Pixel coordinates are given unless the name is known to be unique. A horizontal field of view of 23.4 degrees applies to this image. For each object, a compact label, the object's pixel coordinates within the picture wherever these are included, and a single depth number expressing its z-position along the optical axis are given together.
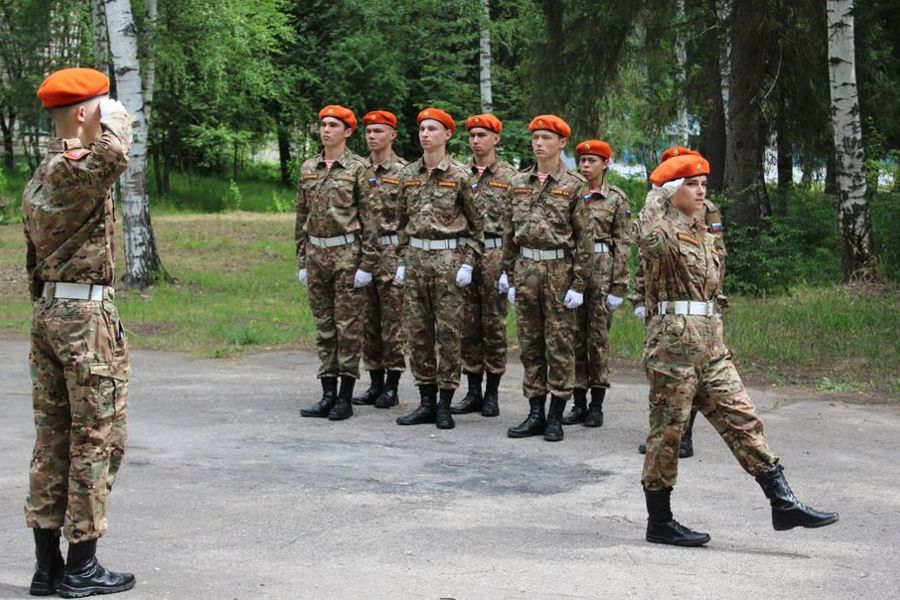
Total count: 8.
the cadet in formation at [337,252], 16.47
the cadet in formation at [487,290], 16.53
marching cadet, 10.71
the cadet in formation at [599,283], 16.03
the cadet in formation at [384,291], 16.98
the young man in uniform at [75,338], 9.06
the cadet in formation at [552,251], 15.00
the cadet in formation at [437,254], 15.95
